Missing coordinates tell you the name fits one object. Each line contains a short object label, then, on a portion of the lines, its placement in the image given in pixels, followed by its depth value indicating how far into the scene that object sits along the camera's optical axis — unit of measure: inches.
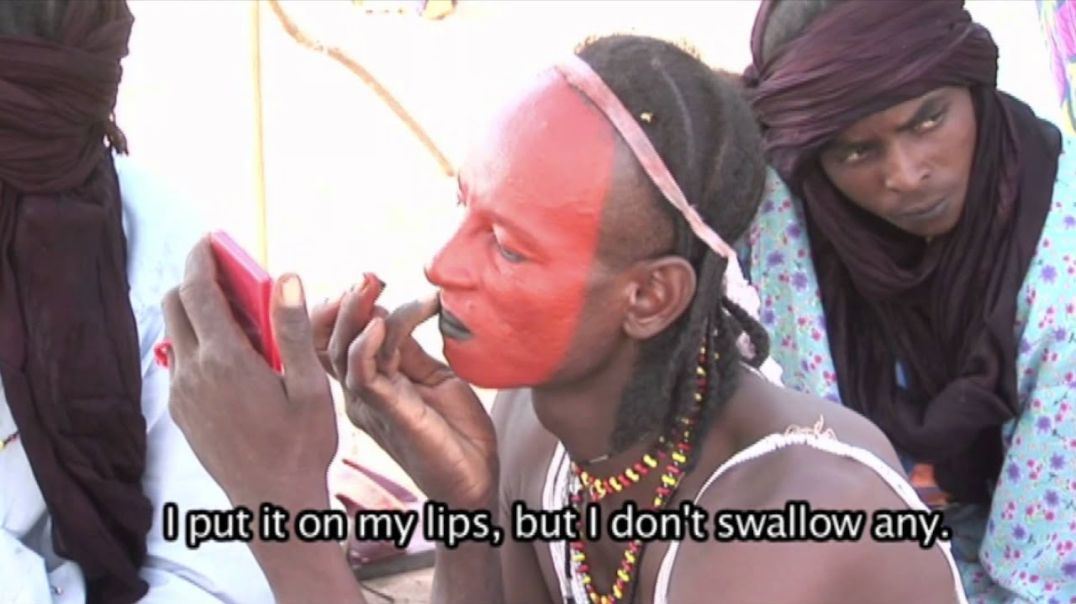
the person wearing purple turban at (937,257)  98.7
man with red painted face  61.5
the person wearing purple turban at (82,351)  88.7
